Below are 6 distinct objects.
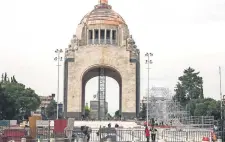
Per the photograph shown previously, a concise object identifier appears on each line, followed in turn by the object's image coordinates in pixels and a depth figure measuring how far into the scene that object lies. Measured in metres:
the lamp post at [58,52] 55.50
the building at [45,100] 154.98
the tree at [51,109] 113.52
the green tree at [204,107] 67.81
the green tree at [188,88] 84.98
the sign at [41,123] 32.19
